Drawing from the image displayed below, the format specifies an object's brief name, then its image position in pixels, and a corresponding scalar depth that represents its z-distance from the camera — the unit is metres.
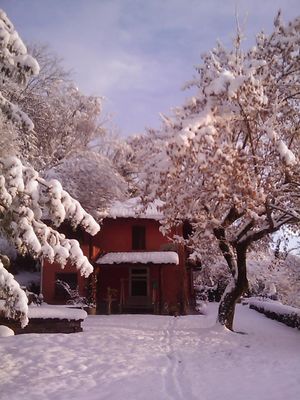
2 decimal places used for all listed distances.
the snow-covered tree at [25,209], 6.79
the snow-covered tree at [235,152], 10.42
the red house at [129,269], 25.58
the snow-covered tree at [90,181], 25.16
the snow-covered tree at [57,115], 27.08
